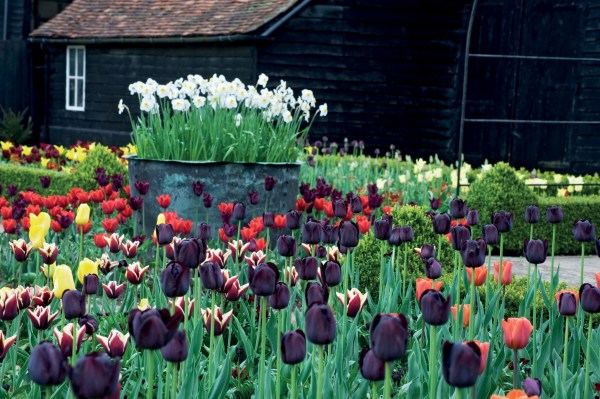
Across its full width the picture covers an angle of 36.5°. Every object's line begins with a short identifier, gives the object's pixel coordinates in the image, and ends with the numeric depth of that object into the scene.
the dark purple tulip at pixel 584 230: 4.25
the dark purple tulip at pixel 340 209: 4.96
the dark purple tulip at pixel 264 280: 2.74
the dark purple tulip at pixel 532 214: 4.75
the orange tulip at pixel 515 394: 2.11
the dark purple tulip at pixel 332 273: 3.19
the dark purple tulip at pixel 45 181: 8.16
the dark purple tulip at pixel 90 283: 3.47
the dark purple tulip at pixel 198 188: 6.58
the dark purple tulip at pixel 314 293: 2.87
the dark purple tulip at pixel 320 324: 2.34
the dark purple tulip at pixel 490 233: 4.10
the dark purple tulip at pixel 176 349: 2.43
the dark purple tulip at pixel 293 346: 2.41
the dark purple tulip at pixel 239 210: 5.26
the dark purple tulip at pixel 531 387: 2.40
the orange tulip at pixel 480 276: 3.80
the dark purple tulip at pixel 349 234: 3.68
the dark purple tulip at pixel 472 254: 3.48
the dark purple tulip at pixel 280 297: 2.86
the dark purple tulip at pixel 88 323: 3.16
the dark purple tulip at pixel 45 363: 2.09
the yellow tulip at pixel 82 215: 4.73
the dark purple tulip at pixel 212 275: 3.09
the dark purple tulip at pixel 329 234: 4.21
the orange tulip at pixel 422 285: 3.49
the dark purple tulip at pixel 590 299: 3.03
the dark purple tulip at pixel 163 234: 4.12
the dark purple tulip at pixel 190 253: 3.02
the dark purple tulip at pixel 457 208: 4.88
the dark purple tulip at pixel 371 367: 2.33
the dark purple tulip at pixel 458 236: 3.81
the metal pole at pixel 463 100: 9.05
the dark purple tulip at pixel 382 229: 4.23
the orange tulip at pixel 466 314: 3.53
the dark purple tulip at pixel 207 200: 6.18
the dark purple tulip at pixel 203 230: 4.33
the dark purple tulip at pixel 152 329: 2.15
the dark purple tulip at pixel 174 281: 2.65
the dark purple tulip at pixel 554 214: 4.80
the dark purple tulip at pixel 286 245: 3.66
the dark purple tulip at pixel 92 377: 1.85
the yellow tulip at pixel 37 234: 4.14
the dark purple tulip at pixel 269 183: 6.89
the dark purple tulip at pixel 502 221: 4.29
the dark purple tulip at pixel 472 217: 4.73
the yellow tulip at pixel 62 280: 3.21
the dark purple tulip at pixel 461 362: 2.01
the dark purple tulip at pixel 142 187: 6.64
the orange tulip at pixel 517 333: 2.77
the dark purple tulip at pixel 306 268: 3.45
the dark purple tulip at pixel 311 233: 3.90
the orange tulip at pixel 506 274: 4.00
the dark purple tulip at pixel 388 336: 2.08
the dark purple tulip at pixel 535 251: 3.77
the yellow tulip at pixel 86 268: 3.65
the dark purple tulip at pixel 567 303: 3.16
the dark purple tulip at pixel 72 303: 2.95
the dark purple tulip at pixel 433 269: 3.80
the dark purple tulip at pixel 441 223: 4.26
